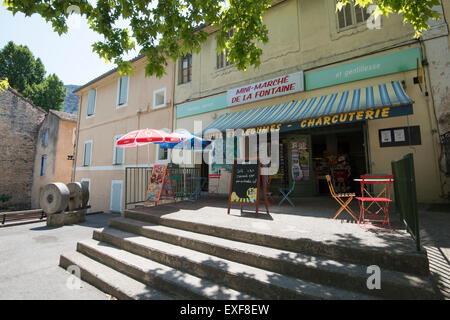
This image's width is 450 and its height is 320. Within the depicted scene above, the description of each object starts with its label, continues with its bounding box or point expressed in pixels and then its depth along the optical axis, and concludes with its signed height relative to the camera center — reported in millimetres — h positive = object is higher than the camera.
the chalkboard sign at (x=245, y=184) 4754 -64
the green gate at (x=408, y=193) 2373 -146
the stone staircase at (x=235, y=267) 2229 -1111
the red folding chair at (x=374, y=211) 3607 -646
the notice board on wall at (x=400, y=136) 5732 +1218
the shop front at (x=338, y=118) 5512 +1730
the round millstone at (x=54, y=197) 8070 -629
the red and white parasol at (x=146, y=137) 6639 +1325
